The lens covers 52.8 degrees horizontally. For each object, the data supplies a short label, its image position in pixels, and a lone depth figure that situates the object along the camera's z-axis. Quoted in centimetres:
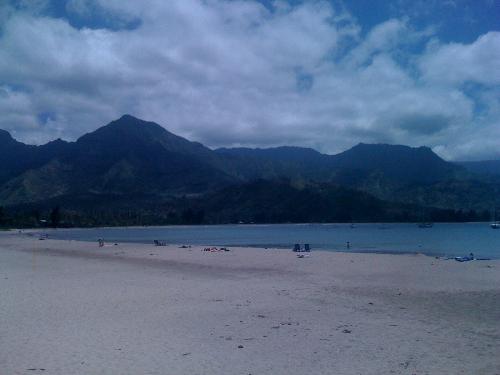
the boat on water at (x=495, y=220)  13360
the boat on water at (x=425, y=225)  13400
